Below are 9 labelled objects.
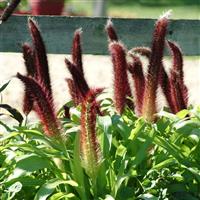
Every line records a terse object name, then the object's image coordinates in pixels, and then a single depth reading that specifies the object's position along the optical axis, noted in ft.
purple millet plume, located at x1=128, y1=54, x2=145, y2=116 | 10.69
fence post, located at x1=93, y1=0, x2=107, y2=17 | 48.19
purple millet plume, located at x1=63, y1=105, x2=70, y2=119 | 11.52
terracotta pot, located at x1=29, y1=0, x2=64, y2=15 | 49.73
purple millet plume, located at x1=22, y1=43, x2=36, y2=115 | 10.99
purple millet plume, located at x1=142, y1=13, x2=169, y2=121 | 9.89
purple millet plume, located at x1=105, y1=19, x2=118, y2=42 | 11.64
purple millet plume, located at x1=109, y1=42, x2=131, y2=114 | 10.15
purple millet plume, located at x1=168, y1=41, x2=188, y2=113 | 10.82
